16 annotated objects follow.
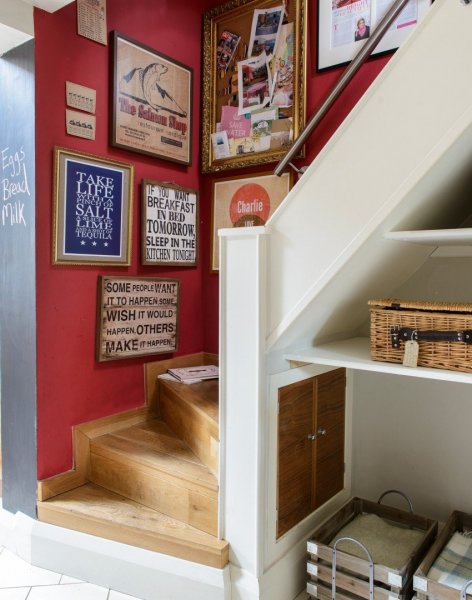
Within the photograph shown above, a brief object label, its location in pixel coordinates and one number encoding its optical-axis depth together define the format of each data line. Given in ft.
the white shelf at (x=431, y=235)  4.38
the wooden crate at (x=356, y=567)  5.24
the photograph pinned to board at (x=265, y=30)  7.88
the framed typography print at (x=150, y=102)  7.44
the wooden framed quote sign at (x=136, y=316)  7.43
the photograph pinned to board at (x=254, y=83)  8.00
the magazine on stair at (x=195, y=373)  8.23
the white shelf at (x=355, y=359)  4.55
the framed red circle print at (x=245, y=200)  8.04
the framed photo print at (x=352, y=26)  6.66
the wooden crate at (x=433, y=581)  4.89
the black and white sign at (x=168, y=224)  7.94
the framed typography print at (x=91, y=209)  6.73
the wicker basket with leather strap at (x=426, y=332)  4.53
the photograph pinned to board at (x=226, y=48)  8.41
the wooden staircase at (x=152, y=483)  5.95
